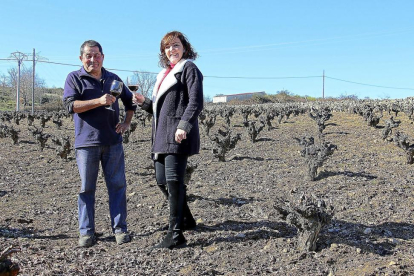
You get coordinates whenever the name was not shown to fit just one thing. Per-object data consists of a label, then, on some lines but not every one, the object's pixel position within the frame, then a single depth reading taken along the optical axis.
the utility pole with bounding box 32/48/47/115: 37.66
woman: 3.26
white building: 64.59
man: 3.59
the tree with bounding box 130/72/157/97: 39.38
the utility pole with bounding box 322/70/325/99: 56.31
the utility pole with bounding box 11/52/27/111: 39.64
